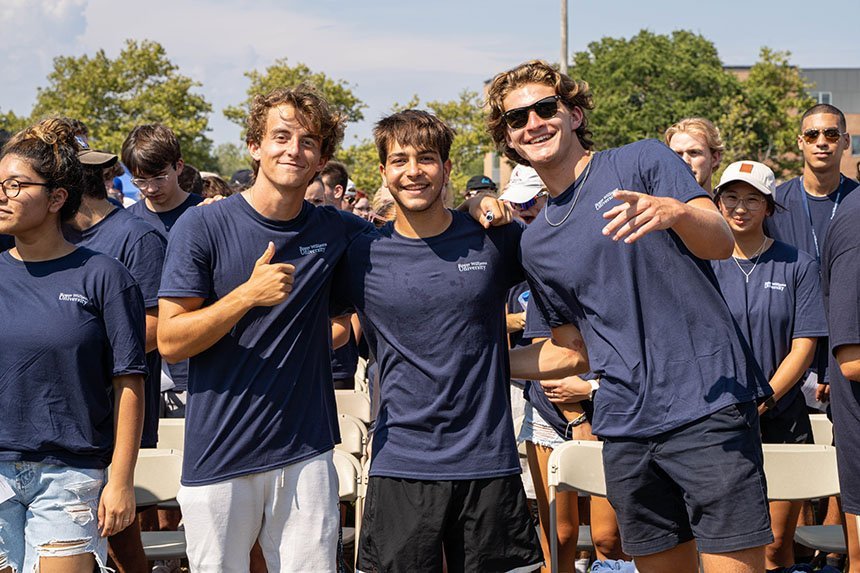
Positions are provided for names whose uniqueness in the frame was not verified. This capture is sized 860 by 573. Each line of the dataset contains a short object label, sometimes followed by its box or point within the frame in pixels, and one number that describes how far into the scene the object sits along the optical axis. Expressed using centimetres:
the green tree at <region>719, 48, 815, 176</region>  4409
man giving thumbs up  356
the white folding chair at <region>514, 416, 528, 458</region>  566
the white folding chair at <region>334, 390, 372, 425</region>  645
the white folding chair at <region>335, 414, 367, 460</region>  562
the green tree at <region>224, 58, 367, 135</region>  3189
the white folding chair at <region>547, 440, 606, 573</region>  471
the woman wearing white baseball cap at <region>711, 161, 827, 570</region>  514
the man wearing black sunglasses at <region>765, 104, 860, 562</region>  618
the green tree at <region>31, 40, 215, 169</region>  3231
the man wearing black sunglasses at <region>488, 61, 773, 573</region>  319
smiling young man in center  355
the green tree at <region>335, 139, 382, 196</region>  3091
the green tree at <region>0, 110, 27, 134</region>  3745
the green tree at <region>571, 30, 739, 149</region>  4497
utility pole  2377
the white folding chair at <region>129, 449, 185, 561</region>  474
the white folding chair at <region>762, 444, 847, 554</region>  485
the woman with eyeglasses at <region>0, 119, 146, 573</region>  351
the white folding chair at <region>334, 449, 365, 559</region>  478
